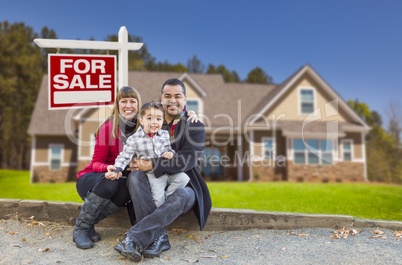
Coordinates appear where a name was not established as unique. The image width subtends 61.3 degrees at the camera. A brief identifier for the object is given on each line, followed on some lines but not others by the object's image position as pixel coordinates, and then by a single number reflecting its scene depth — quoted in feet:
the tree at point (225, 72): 113.85
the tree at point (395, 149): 78.70
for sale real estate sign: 16.21
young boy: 10.94
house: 50.65
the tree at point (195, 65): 117.39
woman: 11.35
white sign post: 16.42
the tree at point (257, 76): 115.85
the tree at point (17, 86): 86.43
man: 10.55
